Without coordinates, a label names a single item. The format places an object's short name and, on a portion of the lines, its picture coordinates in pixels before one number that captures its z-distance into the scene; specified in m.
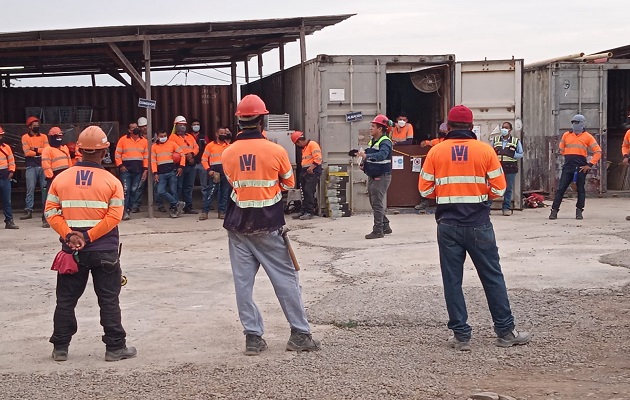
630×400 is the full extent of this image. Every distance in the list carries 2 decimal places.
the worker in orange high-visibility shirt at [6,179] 15.98
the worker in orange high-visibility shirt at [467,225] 6.95
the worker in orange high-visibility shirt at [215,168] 17.28
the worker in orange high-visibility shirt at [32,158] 17.56
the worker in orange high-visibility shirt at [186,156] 18.09
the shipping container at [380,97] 17.12
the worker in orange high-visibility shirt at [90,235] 6.59
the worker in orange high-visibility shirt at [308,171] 16.58
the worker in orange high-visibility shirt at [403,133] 18.34
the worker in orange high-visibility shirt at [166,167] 17.56
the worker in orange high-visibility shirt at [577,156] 15.62
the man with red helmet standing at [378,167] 13.02
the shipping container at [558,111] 20.28
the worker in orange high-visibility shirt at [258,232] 6.81
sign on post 17.28
